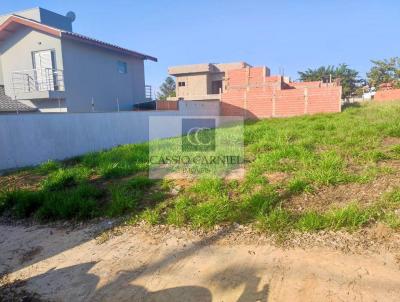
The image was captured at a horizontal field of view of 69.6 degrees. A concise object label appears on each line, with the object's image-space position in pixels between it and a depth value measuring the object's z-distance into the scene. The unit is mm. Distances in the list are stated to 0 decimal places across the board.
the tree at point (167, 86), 62625
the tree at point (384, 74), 33688
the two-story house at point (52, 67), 12672
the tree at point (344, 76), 41662
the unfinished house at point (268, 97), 16406
